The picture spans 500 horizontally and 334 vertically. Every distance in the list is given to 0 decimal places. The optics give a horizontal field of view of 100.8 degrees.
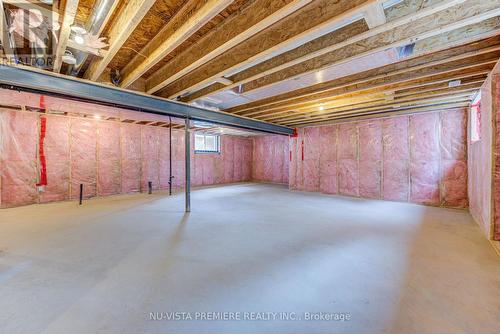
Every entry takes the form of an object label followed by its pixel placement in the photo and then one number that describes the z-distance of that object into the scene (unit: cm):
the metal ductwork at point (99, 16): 168
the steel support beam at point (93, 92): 246
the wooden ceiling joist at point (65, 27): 158
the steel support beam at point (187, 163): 429
